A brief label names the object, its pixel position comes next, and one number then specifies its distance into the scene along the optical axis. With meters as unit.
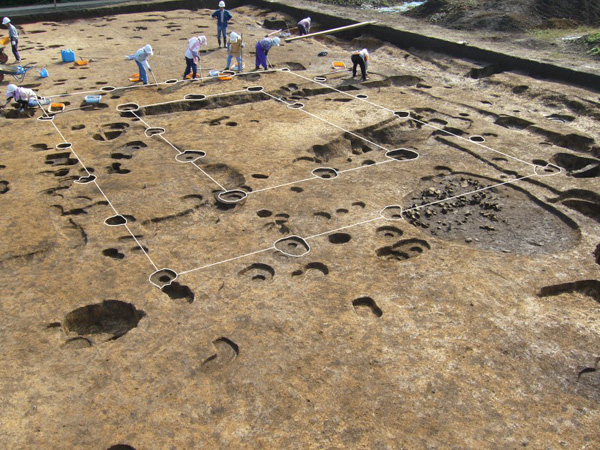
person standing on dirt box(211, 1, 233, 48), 15.07
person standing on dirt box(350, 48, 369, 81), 12.02
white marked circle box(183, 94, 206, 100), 10.99
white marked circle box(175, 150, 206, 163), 8.31
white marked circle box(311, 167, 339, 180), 7.81
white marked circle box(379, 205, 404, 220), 6.75
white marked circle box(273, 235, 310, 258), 6.03
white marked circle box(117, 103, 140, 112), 10.33
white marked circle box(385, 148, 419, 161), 8.56
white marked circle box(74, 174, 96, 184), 7.57
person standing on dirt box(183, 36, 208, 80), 11.64
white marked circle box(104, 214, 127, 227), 6.58
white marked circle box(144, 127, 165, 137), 9.33
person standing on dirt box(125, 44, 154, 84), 11.32
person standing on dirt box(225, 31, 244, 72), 12.37
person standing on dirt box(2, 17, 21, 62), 13.82
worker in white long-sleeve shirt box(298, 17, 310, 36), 16.95
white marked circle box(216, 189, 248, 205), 7.07
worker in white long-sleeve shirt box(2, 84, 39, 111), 9.78
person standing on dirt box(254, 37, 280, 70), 12.70
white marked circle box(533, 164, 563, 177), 7.94
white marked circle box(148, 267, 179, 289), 5.50
